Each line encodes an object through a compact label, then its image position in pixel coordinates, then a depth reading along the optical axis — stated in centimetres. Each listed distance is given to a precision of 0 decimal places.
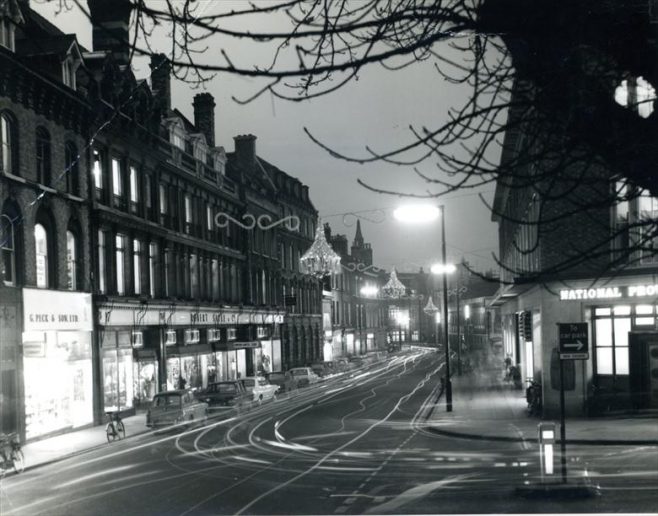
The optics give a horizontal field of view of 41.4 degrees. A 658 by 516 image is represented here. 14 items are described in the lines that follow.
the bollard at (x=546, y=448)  1620
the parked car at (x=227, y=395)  3550
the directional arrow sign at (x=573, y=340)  1822
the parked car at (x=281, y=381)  4738
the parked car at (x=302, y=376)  5044
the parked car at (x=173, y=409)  2911
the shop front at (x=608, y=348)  2902
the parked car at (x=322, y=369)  5875
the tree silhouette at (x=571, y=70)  455
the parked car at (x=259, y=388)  3881
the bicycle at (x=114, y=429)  2667
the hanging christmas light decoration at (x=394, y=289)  6721
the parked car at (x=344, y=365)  6671
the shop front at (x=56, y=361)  2752
